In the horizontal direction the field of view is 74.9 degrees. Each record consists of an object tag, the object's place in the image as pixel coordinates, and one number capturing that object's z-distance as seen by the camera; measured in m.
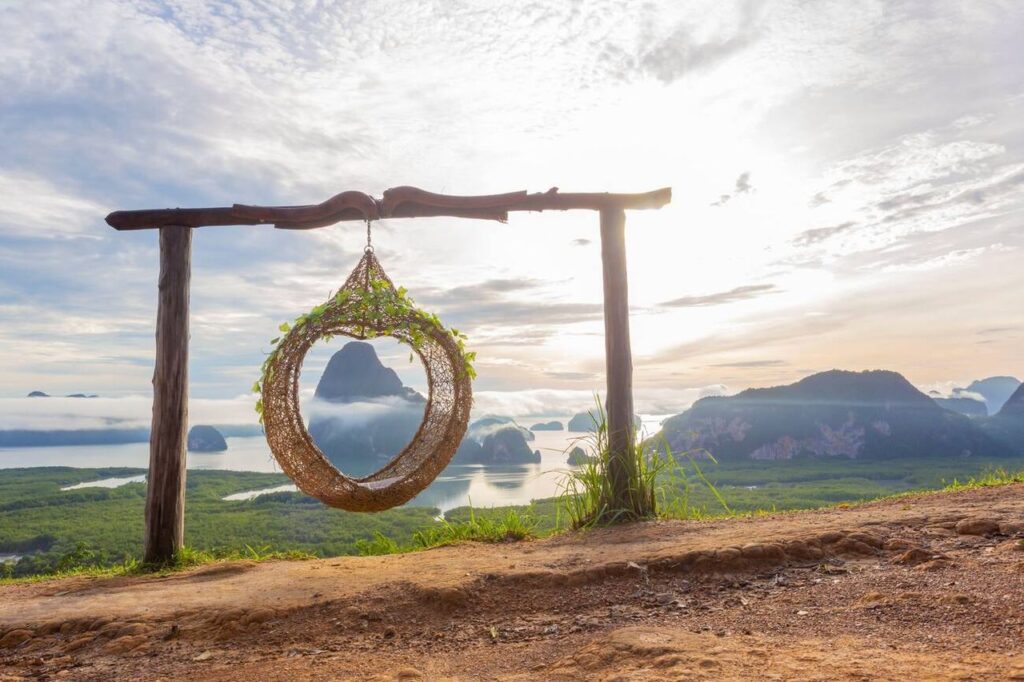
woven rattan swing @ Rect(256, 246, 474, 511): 4.97
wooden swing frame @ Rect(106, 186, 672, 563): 5.37
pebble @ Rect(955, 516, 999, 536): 3.70
